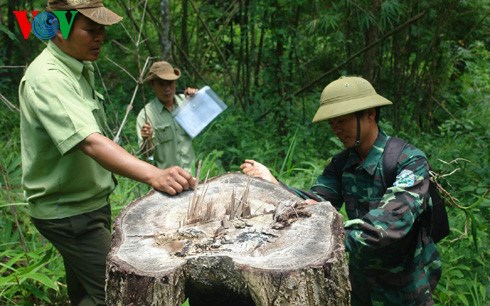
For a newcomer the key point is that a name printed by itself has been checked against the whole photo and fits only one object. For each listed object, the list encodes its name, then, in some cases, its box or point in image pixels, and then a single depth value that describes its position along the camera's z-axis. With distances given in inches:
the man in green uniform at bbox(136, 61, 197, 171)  198.8
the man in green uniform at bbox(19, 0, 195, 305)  95.8
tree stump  76.0
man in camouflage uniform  92.4
